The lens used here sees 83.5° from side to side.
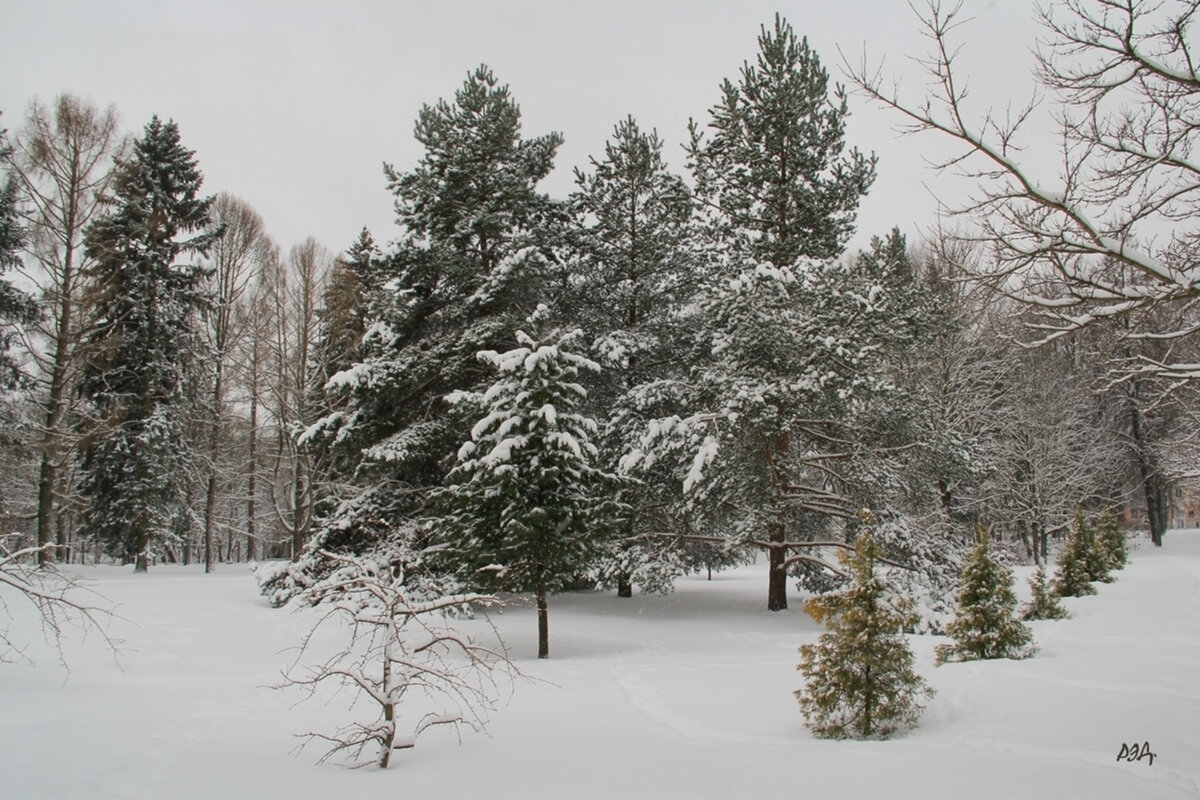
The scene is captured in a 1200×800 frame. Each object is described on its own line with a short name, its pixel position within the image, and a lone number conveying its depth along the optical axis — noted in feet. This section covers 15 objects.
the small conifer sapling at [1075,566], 49.29
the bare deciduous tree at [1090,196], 16.55
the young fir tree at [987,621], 26.86
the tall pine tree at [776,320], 44.27
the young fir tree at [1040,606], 37.37
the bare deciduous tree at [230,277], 79.15
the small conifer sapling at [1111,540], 61.96
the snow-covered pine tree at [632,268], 57.16
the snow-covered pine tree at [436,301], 51.16
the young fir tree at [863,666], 19.33
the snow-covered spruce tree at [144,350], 63.00
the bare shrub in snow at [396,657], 17.88
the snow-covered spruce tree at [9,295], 48.62
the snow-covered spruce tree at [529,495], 35.96
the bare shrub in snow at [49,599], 19.22
